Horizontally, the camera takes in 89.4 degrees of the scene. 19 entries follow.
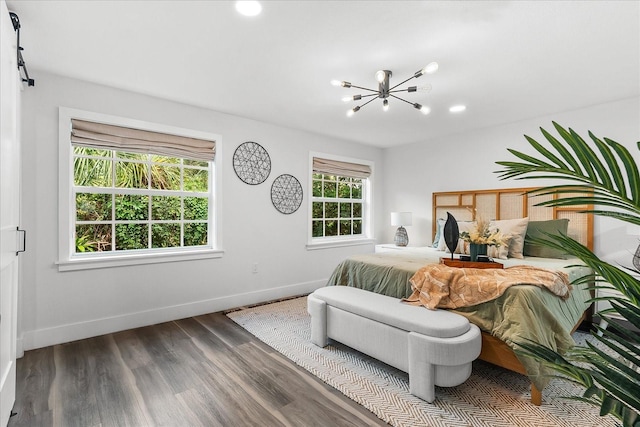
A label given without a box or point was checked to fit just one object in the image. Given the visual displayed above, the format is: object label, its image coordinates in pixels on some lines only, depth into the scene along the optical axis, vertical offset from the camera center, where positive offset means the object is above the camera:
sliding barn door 1.56 +0.02
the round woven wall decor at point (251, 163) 3.93 +0.61
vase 2.85 -0.34
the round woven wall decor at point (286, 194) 4.30 +0.24
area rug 1.85 -1.18
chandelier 2.52 +1.02
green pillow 3.40 -0.21
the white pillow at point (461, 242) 3.71 -0.36
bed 2.02 -0.58
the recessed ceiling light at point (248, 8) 1.87 +1.20
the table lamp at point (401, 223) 4.99 -0.18
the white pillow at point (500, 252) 3.33 -0.41
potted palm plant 0.78 -0.18
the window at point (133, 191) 2.96 +0.20
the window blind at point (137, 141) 2.95 +0.70
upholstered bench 1.98 -0.84
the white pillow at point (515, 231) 3.41 -0.21
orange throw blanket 2.21 -0.51
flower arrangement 2.81 -0.21
